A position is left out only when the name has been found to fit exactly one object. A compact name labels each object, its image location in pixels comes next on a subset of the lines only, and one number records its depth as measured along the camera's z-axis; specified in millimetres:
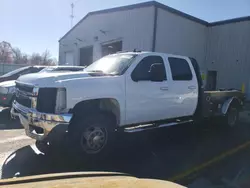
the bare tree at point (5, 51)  59475
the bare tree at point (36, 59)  62556
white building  15531
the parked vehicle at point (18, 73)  10375
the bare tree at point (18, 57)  61750
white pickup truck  4160
